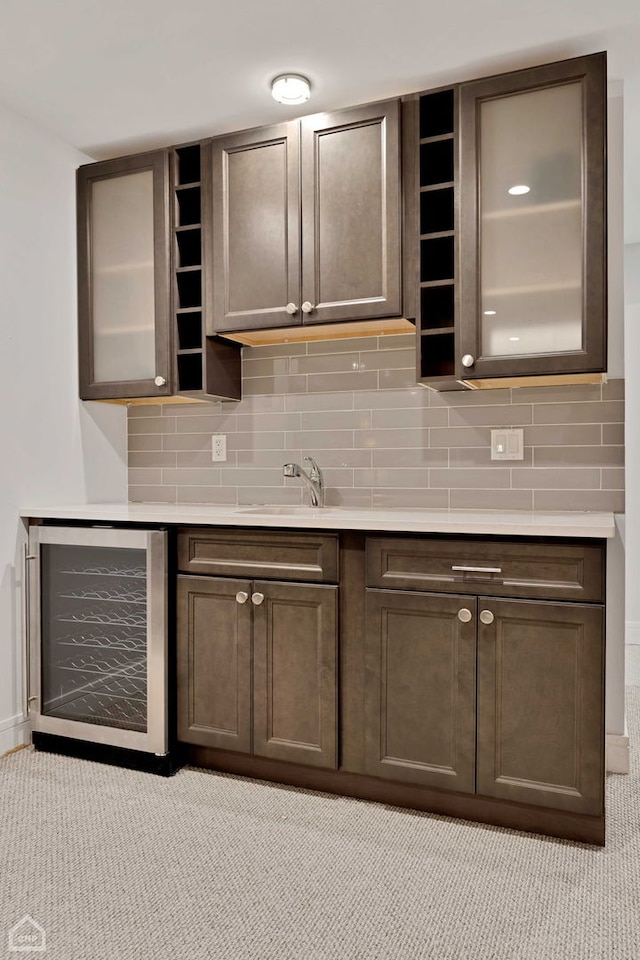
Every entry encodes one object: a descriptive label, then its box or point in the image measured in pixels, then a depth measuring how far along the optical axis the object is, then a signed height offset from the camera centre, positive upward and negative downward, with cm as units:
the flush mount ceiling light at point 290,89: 233 +132
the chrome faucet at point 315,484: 269 -10
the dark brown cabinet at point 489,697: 188 -70
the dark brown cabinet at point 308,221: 238 +89
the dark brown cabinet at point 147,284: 274 +75
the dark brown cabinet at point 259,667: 217 -70
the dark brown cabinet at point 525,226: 213 +78
